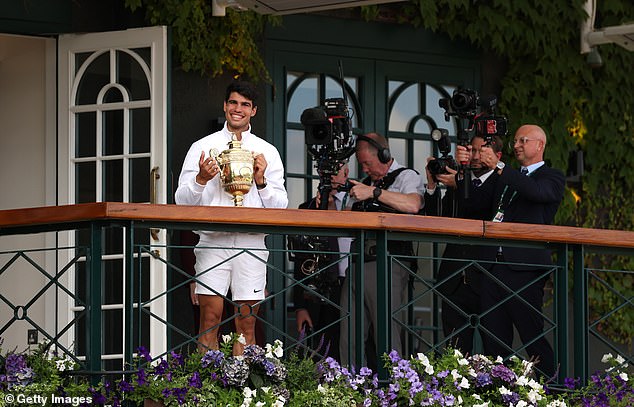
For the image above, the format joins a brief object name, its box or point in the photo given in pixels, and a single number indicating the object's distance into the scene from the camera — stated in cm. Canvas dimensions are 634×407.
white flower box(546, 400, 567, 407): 1023
